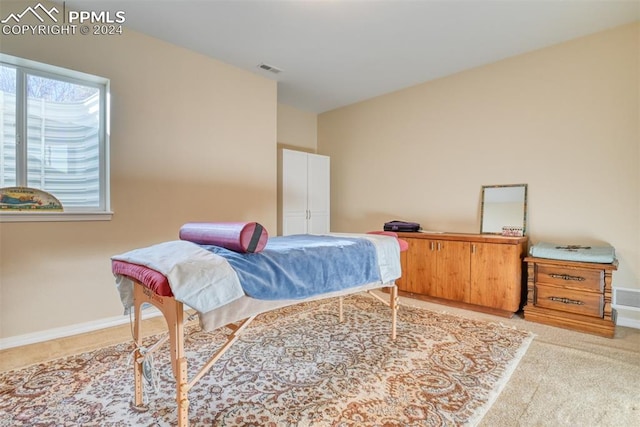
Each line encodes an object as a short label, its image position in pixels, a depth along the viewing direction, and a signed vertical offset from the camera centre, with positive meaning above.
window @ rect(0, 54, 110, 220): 2.33 +0.55
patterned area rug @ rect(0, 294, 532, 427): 1.46 -1.02
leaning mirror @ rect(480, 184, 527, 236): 3.16 -0.01
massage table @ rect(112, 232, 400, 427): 1.21 -0.47
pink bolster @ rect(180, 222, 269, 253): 1.38 -0.15
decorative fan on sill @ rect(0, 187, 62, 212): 2.26 +0.00
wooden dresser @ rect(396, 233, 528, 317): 2.90 -0.65
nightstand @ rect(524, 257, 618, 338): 2.46 -0.73
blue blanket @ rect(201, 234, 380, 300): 1.38 -0.32
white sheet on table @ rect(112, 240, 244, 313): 1.14 -0.28
